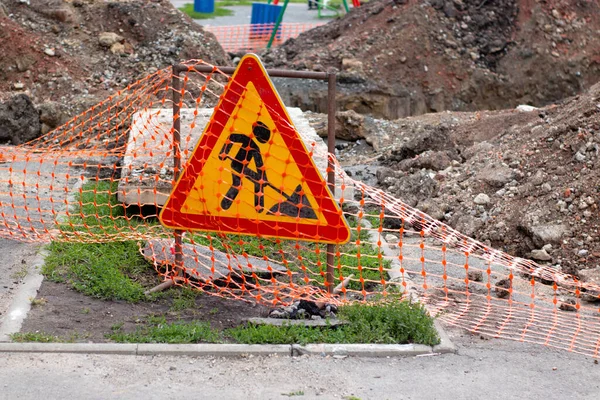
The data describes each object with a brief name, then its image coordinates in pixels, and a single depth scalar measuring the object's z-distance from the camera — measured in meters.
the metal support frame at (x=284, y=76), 11.70
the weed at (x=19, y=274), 12.68
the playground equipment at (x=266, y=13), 49.36
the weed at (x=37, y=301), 11.69
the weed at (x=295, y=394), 9.55
